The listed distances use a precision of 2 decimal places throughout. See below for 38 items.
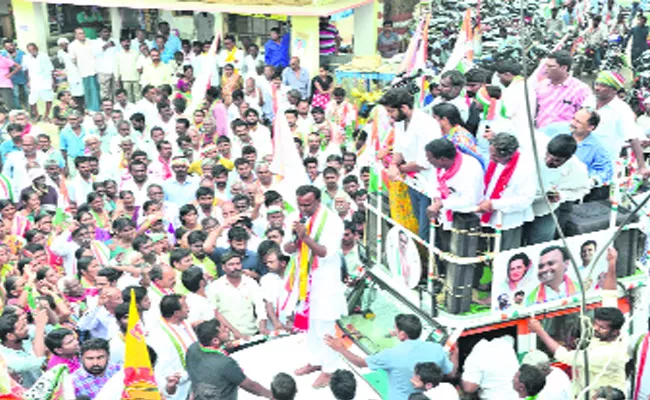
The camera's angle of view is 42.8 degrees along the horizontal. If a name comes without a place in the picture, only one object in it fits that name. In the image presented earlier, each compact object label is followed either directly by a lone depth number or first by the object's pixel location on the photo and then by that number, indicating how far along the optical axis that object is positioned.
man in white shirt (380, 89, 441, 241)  6.48
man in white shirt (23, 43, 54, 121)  15.41
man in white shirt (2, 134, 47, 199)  9.93
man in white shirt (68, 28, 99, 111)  15.66
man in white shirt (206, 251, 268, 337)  7.04
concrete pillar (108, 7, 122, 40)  18.78
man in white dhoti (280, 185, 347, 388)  6.20
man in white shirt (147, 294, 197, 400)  6.11
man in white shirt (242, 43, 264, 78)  14.87
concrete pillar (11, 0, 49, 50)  17.31
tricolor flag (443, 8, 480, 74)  9.12
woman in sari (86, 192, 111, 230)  8.75
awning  15.32
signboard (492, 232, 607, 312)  6.01
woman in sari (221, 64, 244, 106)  12.34
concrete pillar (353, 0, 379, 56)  16.88
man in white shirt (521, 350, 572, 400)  5.61
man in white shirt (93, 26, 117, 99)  15.82
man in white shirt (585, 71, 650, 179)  7.08
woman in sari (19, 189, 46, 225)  9.09
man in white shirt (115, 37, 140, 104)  15.73
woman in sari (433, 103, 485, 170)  6.35
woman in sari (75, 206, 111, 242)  8.39
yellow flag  5.21
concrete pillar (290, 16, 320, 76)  15.62
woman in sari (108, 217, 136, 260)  8.08
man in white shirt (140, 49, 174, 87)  15.05
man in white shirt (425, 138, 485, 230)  5.93
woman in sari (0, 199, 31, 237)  8.68
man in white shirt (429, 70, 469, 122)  7.96
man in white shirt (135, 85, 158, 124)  12.27
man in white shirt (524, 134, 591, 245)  6.17
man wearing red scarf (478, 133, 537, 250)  5.87
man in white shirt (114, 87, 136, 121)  12.40
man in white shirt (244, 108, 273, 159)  10.93
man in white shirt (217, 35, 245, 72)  14.97
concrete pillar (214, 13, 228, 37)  18.27
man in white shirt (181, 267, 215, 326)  6.68
